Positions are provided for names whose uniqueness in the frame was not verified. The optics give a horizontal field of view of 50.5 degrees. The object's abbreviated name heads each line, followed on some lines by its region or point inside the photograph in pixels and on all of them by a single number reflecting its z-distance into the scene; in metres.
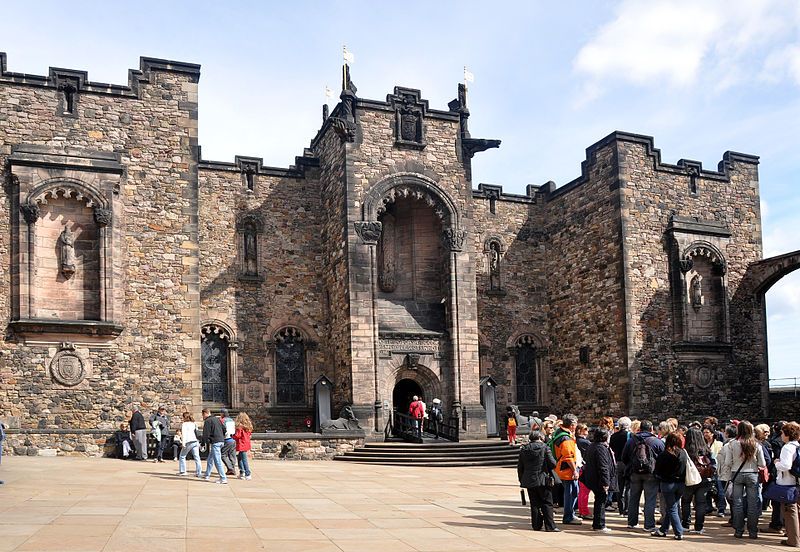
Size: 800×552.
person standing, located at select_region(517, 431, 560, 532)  11.65
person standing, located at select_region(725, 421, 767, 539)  11.64
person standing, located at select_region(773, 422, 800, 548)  11.05
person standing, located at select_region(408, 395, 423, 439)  24.58
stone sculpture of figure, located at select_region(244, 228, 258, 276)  27.70
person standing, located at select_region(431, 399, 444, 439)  25.58
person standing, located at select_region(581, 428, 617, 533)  11.90
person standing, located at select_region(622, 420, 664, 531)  11.87
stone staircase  22.88
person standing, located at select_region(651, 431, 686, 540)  11.59
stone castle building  22.39
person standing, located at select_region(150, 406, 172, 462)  20.22
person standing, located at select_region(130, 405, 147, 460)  20.25
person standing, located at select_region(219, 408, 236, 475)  16.72
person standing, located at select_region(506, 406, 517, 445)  24.66
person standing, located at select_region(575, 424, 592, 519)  13.05
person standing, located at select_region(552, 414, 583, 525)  12.48
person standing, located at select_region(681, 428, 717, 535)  12.39
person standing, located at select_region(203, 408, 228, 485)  15.82
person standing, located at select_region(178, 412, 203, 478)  16.91
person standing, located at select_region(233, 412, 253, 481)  16.44
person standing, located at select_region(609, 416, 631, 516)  13.29
